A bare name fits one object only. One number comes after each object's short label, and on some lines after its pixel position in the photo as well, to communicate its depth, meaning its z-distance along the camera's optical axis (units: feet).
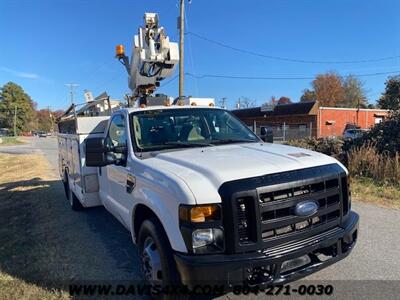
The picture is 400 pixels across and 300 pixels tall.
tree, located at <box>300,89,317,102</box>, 264.52
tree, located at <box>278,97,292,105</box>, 336.90
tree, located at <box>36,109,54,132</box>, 413.37
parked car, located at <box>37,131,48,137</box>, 331.84
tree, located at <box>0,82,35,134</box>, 319.06
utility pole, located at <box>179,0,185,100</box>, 62.44
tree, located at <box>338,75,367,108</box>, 247.70
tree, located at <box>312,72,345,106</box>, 255.50
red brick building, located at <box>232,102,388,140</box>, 132.98
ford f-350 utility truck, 9.41
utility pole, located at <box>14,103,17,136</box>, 318.04
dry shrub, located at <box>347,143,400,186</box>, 29.53
